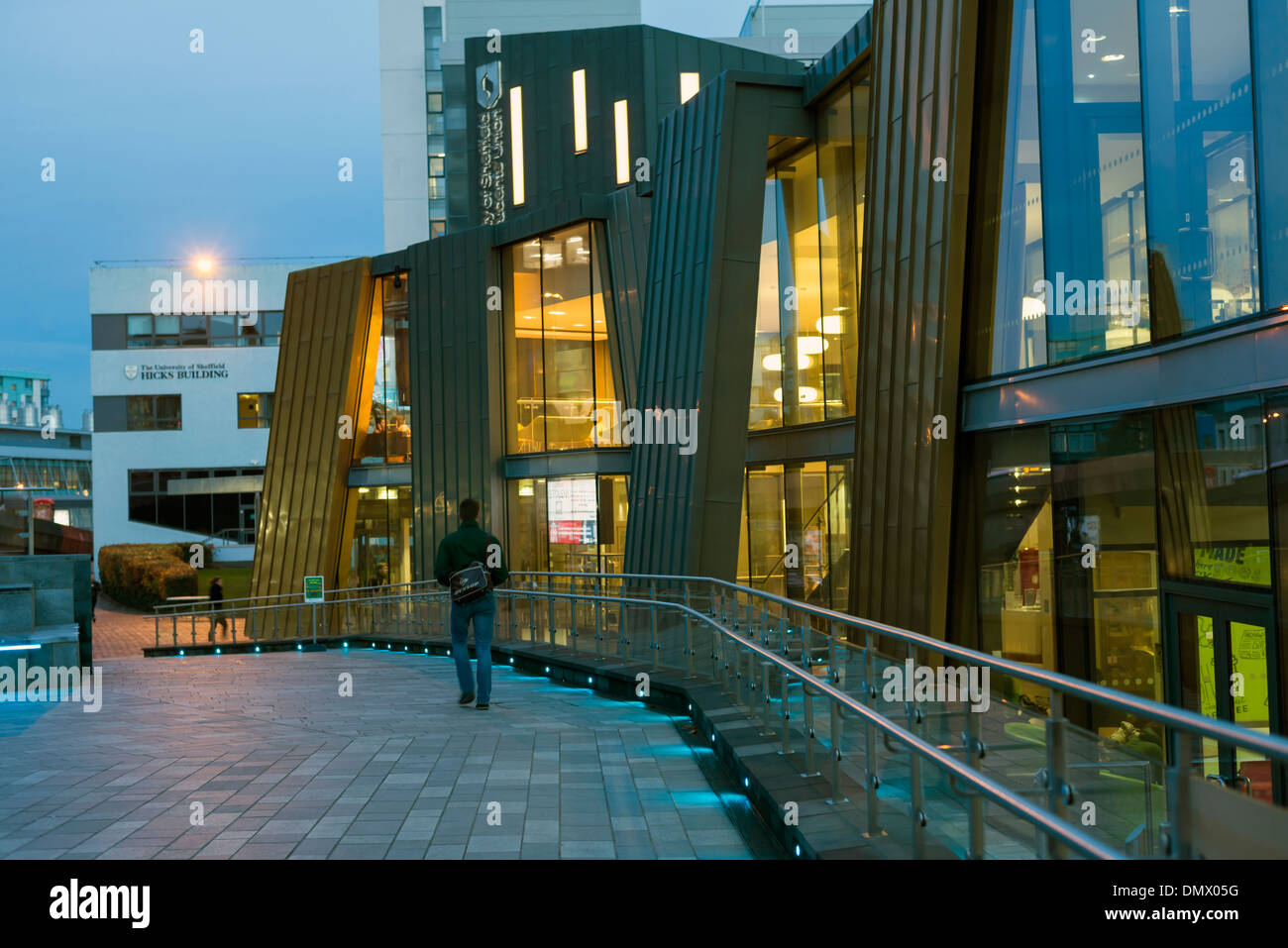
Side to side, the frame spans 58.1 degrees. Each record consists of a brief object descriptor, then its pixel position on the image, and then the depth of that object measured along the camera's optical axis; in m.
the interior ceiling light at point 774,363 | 19.06
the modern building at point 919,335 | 8.64
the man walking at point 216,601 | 26.29
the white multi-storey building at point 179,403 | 49.72
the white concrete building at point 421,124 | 57.28
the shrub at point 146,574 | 40.47
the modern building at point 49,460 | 70.81
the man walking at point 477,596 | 10.18
